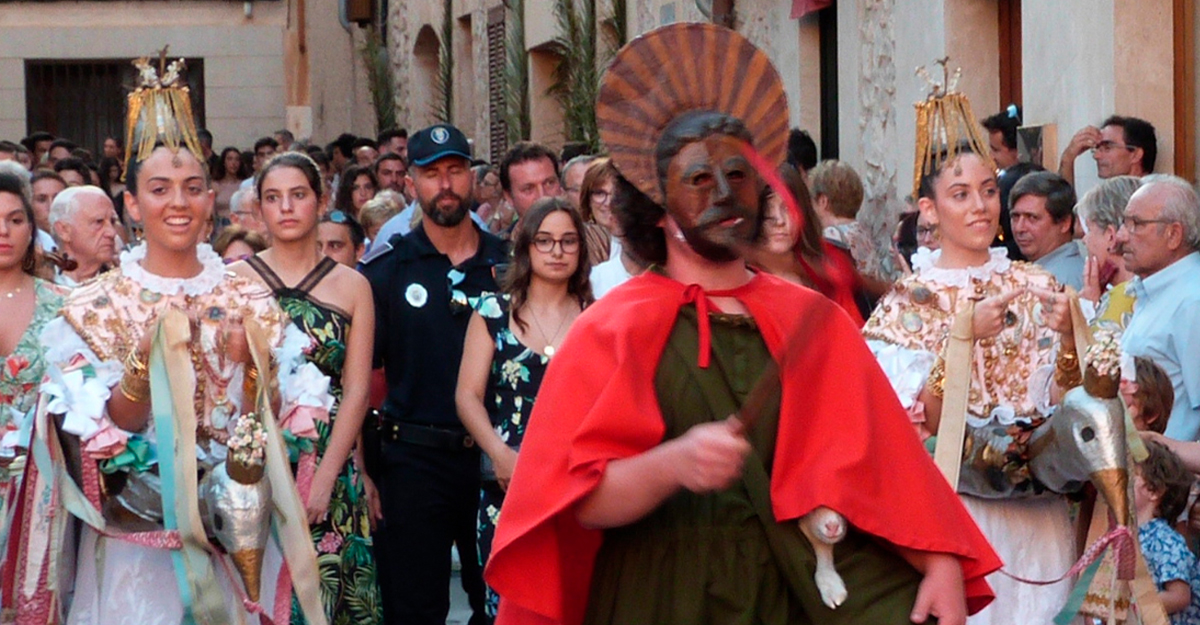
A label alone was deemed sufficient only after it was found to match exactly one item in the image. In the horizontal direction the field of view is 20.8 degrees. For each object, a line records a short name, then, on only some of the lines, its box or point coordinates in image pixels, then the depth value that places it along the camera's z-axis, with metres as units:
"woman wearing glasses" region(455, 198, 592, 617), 11.61
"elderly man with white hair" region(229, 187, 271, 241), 16.96
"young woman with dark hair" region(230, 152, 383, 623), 11.30
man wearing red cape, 6.09
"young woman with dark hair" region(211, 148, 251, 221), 29.00
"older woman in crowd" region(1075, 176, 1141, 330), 12.20
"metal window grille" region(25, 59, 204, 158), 44.46
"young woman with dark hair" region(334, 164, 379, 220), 22.43
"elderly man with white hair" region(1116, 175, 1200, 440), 11.38
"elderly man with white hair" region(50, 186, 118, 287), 13.87
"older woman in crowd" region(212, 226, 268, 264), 15.37
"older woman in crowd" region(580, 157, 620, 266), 13.46
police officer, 12.17
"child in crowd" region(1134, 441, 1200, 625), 10.48
